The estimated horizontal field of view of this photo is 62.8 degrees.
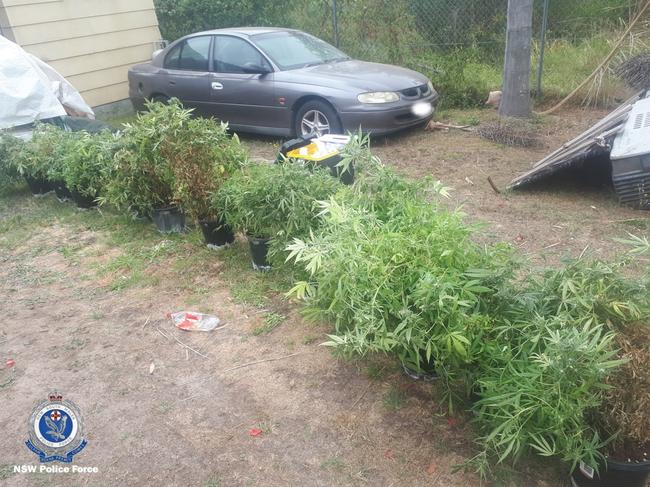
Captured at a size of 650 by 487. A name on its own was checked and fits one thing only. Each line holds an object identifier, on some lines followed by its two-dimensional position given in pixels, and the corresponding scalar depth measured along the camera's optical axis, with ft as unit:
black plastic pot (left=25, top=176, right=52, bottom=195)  20.92
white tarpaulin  22.89
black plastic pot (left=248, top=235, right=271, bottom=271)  13.47
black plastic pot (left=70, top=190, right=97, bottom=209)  19.12
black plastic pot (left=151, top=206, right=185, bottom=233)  16.55
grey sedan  22.27
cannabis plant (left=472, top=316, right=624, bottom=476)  6.44
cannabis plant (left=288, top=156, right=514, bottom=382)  7.49
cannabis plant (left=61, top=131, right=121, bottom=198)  16.56
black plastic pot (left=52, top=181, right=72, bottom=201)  20.10
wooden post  24.25
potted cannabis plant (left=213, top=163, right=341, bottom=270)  11.87
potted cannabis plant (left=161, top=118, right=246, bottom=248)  14.46
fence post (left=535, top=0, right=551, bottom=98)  25.98
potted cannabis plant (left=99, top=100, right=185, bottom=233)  14.69
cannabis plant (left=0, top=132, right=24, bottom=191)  19.86
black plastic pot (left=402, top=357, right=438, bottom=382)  9.03
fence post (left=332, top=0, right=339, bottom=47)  31.27
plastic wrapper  12.04
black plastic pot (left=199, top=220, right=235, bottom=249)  15.15
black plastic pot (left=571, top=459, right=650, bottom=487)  6.86
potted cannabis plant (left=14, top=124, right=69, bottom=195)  18.62
